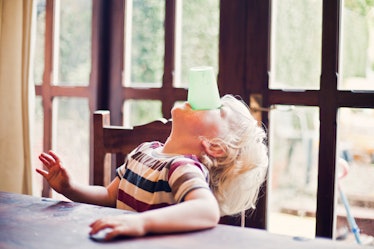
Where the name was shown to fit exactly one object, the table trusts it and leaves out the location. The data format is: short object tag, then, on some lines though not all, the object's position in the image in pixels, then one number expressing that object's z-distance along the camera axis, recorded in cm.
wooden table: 89
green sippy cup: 130
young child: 123
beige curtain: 217
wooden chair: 151
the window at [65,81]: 240
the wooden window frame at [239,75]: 172
